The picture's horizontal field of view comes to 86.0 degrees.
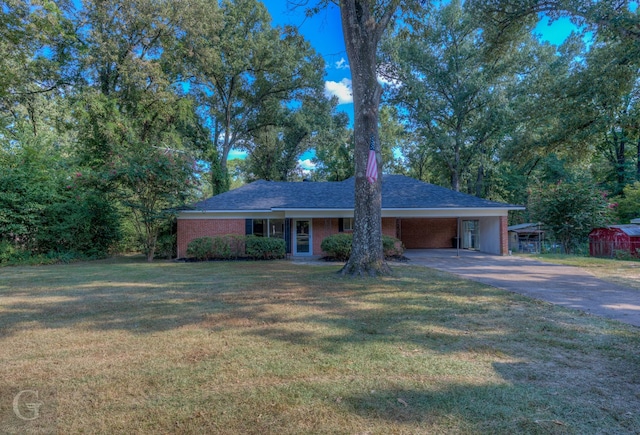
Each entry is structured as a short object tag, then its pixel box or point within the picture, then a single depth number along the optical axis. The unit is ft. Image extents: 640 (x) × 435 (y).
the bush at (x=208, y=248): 49.88
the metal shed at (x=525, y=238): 71.89
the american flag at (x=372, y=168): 30.68
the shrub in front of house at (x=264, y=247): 51.21
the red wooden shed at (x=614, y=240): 53.84
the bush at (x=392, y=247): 48.29
